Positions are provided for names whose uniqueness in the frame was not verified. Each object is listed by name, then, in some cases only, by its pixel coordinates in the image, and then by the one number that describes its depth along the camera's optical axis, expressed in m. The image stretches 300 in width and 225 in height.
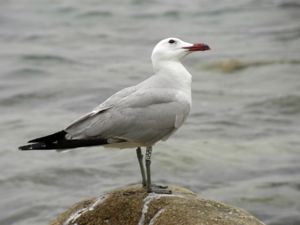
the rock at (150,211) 13.01
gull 13.46
